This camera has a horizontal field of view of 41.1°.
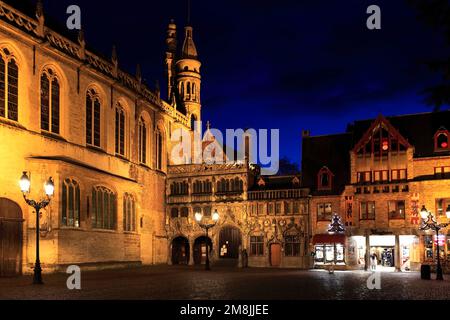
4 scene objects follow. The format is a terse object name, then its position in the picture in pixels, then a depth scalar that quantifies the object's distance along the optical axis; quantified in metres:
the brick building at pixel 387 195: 47.53
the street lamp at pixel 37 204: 26.08
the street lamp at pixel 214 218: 42.16
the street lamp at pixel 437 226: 32.19
